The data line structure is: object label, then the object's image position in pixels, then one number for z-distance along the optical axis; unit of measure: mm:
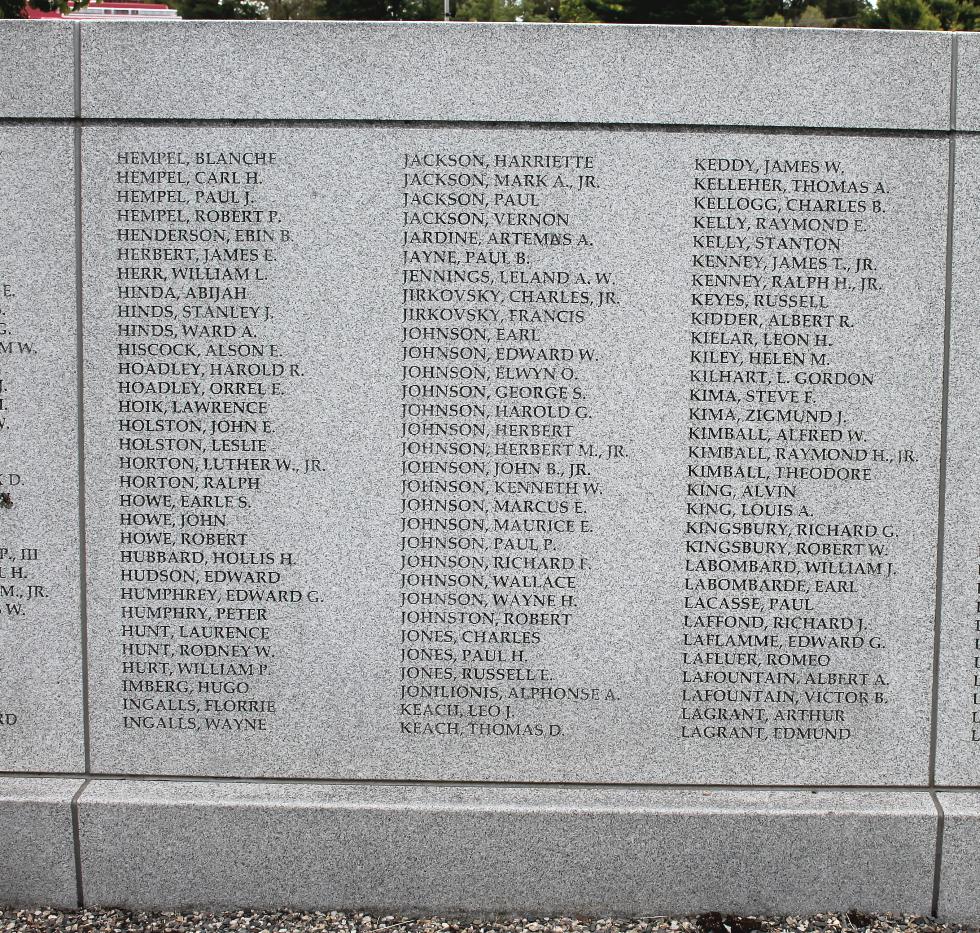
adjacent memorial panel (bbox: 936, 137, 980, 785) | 4242
